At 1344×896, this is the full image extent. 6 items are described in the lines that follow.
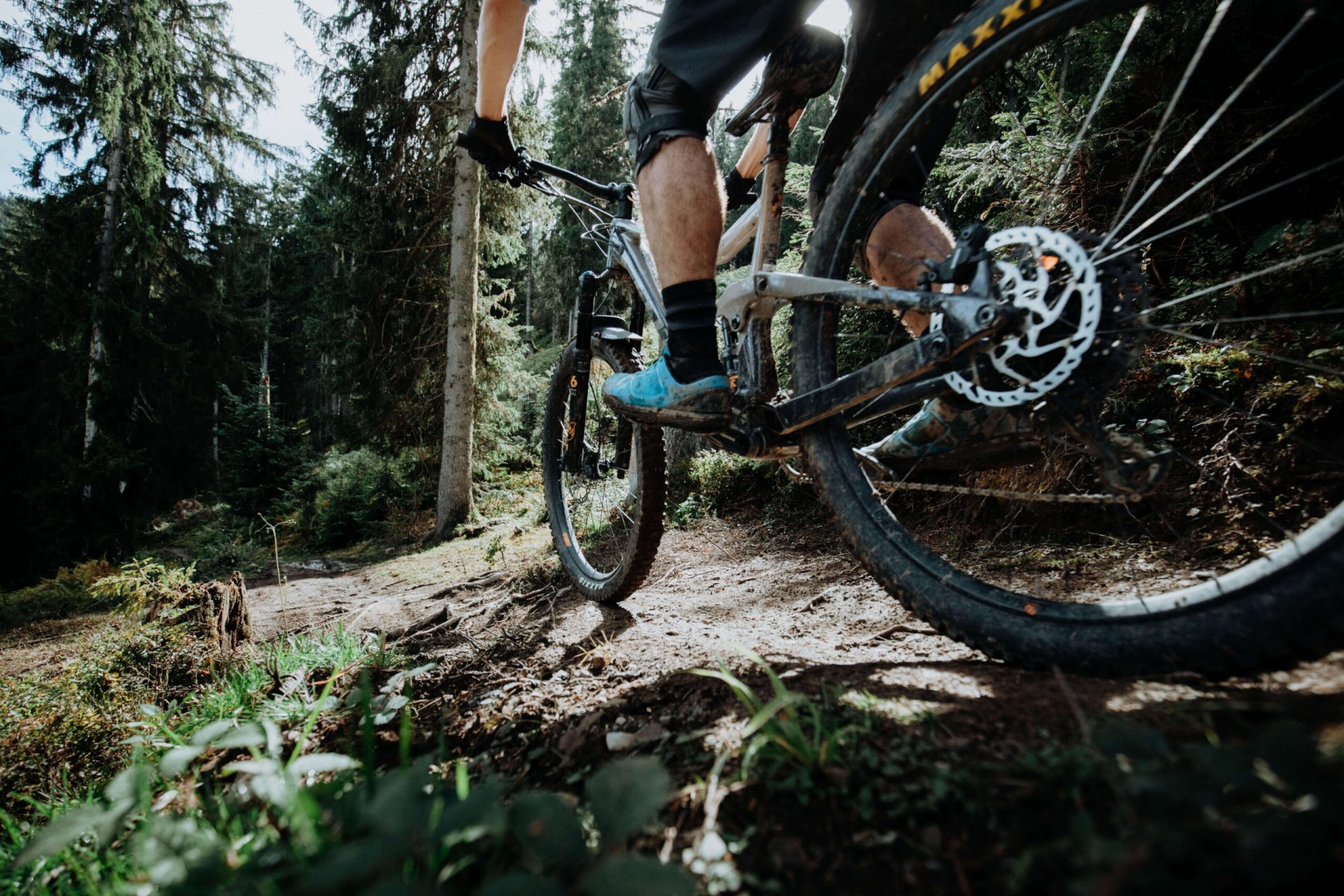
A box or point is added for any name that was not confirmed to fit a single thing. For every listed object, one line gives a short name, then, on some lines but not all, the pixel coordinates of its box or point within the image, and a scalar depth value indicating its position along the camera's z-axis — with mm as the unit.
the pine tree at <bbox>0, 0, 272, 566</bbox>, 10617
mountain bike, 948
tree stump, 2211
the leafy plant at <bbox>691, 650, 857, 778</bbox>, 730
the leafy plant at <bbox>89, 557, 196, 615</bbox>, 2631
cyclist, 1265
